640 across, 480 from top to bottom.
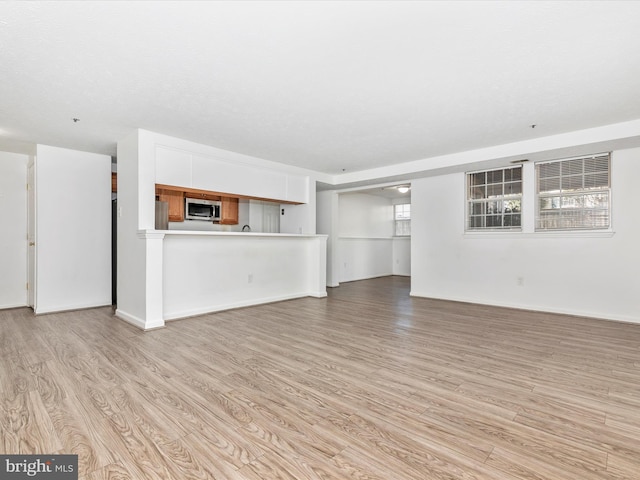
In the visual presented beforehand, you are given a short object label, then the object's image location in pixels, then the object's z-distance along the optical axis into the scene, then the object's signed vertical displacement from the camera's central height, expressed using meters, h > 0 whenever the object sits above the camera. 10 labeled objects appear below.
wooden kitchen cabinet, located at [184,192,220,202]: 5.52 +0.75
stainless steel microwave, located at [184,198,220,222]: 5.52 +0.52
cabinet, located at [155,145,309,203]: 4.14 +0.93
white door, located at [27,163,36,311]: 4.55 +0.01
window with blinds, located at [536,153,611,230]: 4.41 +0.65
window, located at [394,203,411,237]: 9.82 +0.61
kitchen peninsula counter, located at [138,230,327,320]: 4.20 -0.46
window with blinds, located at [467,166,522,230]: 5.11 +0.65
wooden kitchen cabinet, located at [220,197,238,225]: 5.96 +0.52
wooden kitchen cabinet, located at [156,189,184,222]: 5.29 +0.60
